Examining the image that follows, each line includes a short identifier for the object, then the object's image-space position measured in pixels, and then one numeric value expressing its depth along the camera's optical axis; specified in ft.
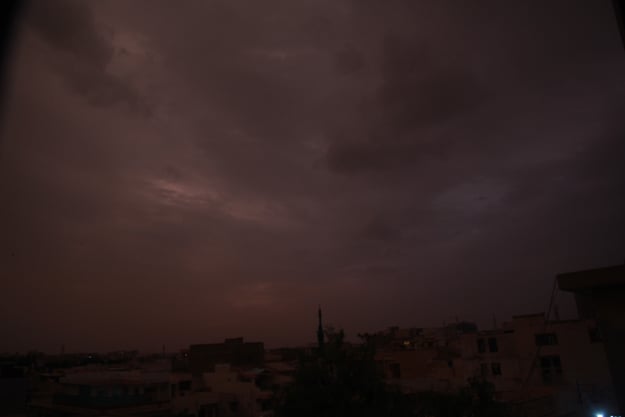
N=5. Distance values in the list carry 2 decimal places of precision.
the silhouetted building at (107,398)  73.87
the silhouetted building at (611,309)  26.37
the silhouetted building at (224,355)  176.24
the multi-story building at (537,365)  68.85
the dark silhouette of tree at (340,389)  40.68
